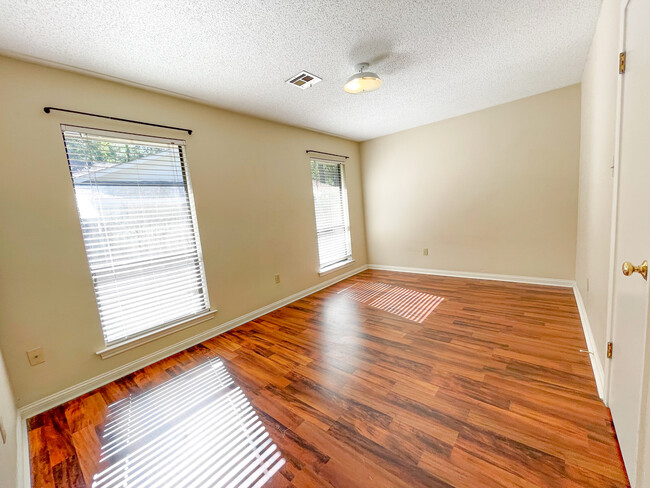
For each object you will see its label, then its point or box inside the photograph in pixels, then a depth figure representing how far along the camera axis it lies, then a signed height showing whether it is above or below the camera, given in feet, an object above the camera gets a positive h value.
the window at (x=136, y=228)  6.84 +0.02
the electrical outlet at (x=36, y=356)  6.05 -2.68
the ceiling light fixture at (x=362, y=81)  7.20 +3.46
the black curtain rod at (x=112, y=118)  6.16 +3.04
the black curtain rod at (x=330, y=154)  13.09 +3.05
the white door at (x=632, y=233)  3.17 -0.69
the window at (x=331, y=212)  13.93 -0.11
